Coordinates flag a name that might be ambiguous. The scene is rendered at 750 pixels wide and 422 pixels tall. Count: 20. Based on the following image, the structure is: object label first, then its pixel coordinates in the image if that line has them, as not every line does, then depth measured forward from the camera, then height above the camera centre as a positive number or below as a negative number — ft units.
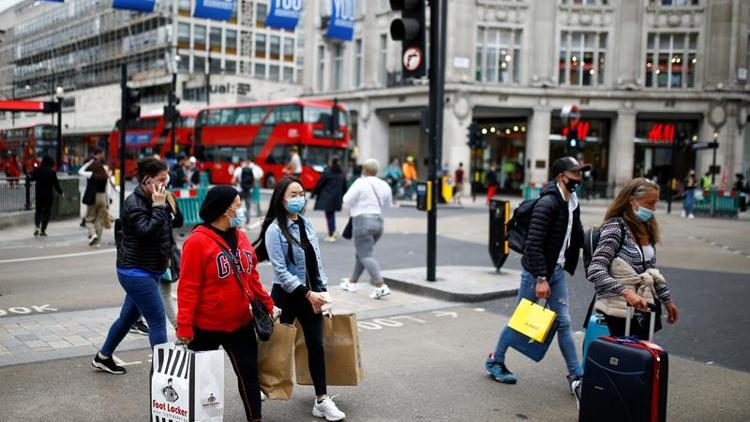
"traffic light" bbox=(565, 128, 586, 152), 65.16 +2.48
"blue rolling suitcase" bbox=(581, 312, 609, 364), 16.42 -3.69
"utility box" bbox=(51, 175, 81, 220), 63.26 -4.14
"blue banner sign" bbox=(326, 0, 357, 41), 76.38 +15.47
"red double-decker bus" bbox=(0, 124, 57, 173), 142.92 +2.41
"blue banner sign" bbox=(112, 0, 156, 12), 57.89 +12.50
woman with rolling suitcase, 15.66 -2.05
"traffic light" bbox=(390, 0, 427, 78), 30.73 +5.69
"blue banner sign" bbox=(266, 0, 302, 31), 70.54 +14.68
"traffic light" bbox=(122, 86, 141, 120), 52.42 +3.98
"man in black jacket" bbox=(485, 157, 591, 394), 18.12 -2.12
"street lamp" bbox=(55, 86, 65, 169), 92.43 +3.11
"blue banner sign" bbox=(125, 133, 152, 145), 147.00 +3.95
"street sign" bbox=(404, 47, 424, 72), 31.09 +4.68
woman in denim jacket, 15.83 -2.57
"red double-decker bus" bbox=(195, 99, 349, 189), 109.50 +3.70
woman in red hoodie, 13.53 -2.60
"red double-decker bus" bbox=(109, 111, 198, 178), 137.18 +4.28
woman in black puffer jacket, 17.39 -2.29
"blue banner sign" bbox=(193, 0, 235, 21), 64.69 +13.76
